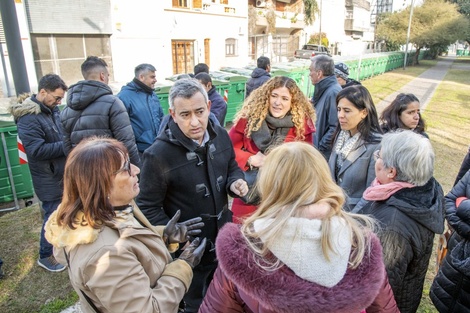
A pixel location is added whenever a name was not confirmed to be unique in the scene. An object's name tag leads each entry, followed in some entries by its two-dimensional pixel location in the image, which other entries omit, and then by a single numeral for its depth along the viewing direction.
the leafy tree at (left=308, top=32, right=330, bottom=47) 41.69
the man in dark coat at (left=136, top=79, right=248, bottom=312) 2.20
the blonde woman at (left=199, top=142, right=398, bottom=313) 1.12
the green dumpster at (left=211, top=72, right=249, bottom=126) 8.69
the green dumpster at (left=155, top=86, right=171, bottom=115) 6.95
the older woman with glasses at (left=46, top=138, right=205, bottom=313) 1.33
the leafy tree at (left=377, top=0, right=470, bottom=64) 34.63
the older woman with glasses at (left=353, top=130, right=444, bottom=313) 1.73
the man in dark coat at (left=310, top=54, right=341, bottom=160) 4.00
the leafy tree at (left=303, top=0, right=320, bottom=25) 40.69
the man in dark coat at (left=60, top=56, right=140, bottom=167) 3.23
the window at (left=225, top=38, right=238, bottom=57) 25.14
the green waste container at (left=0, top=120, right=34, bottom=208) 4.79
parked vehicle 32.30
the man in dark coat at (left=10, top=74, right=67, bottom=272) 3.32
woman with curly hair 2.99
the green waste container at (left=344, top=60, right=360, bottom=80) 16.63
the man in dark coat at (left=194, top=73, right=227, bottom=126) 5.00
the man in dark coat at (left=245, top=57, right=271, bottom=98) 6.69
